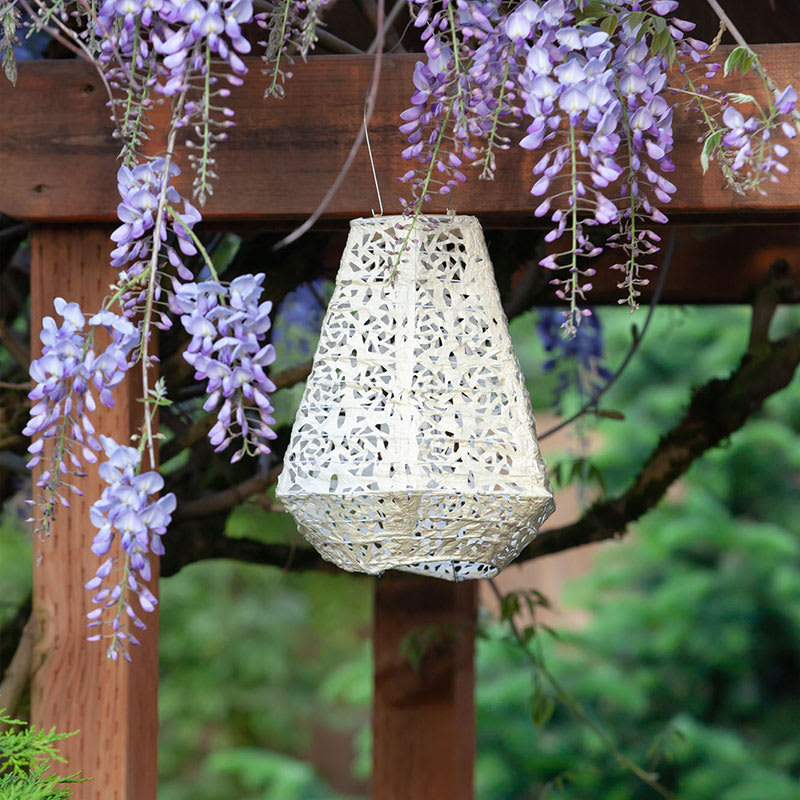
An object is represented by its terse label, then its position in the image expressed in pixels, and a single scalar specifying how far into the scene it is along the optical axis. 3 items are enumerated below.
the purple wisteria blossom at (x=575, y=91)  5.36
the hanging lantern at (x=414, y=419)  5.43
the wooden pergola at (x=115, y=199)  5.62
